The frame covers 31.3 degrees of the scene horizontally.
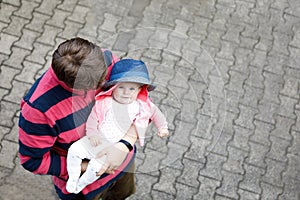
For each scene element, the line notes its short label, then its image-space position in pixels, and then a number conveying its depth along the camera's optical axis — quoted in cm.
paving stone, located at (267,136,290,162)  457
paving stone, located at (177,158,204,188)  434
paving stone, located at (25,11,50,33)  513
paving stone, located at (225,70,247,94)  495
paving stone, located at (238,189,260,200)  432
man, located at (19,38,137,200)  250
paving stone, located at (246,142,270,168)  451
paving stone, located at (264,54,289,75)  514
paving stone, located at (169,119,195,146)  298
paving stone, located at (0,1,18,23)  517
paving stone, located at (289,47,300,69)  523
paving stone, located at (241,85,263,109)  487
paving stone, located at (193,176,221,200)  430
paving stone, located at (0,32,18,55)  493
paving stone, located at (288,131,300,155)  463
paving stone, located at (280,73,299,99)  500
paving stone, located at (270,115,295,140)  471
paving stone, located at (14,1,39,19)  521
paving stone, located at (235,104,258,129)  472
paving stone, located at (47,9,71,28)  519
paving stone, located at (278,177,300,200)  436
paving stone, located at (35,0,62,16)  526
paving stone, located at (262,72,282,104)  494
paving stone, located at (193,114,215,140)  299
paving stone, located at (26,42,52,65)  491
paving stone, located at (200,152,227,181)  440
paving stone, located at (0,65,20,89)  471
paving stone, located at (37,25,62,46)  506
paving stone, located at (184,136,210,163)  300
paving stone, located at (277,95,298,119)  485
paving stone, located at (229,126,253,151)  459
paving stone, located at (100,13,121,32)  522
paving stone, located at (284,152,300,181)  449
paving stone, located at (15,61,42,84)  477
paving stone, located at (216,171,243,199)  432
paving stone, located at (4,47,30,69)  485
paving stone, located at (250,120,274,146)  464
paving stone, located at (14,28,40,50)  500
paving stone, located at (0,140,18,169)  427
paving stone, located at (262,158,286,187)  443
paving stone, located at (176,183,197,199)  427
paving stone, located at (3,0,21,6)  528
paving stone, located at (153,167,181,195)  429
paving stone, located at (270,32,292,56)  530
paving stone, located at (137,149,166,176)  299
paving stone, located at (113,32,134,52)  314
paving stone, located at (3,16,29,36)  508
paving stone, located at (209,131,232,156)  453
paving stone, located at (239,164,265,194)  436
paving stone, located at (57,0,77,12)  532
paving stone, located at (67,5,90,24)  525
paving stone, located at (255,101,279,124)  478
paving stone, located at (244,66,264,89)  501
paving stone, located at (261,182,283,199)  435
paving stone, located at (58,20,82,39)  512
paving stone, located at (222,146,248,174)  446
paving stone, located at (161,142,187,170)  298
